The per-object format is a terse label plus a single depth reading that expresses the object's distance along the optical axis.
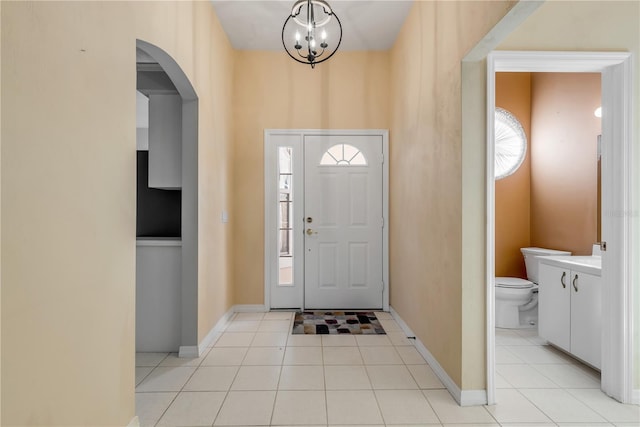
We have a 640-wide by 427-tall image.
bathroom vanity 2.34
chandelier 2.24
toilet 3.27
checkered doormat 3.29
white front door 3.99
